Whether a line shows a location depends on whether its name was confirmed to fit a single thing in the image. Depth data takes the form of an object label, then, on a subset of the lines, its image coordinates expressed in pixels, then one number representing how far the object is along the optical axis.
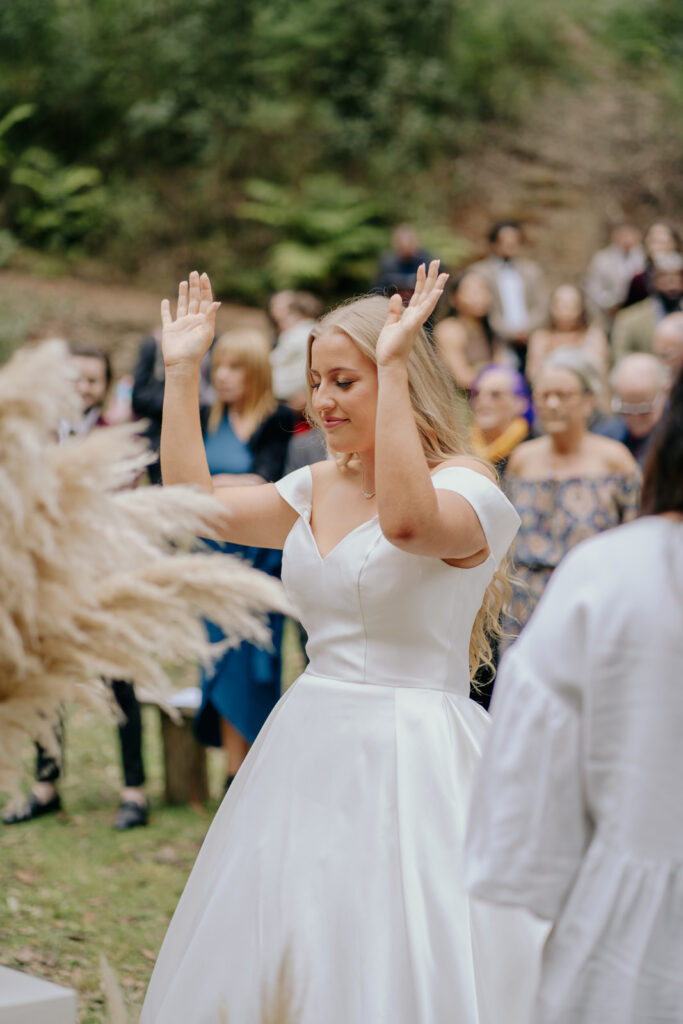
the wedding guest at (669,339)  7.14
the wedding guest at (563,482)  5.59
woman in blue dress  6.09
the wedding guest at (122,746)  5.85
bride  2.62
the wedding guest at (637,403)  6.59
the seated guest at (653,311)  8.81
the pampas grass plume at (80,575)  1.69
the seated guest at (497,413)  6.78
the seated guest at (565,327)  9.50
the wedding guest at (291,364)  7.03
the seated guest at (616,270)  12.07
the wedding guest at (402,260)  11.47
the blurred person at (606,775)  1.71
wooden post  6.35
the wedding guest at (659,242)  9.69
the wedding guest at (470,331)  9.57
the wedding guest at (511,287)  10.93
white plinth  2.01
